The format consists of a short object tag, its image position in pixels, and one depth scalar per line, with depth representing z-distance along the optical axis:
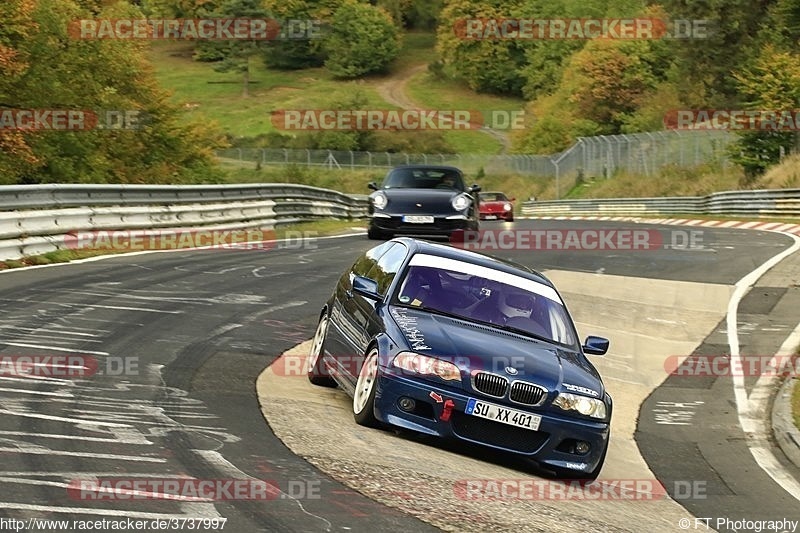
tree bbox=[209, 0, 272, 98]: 130.00
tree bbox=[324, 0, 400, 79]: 140.88
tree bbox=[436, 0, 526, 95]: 132.50
